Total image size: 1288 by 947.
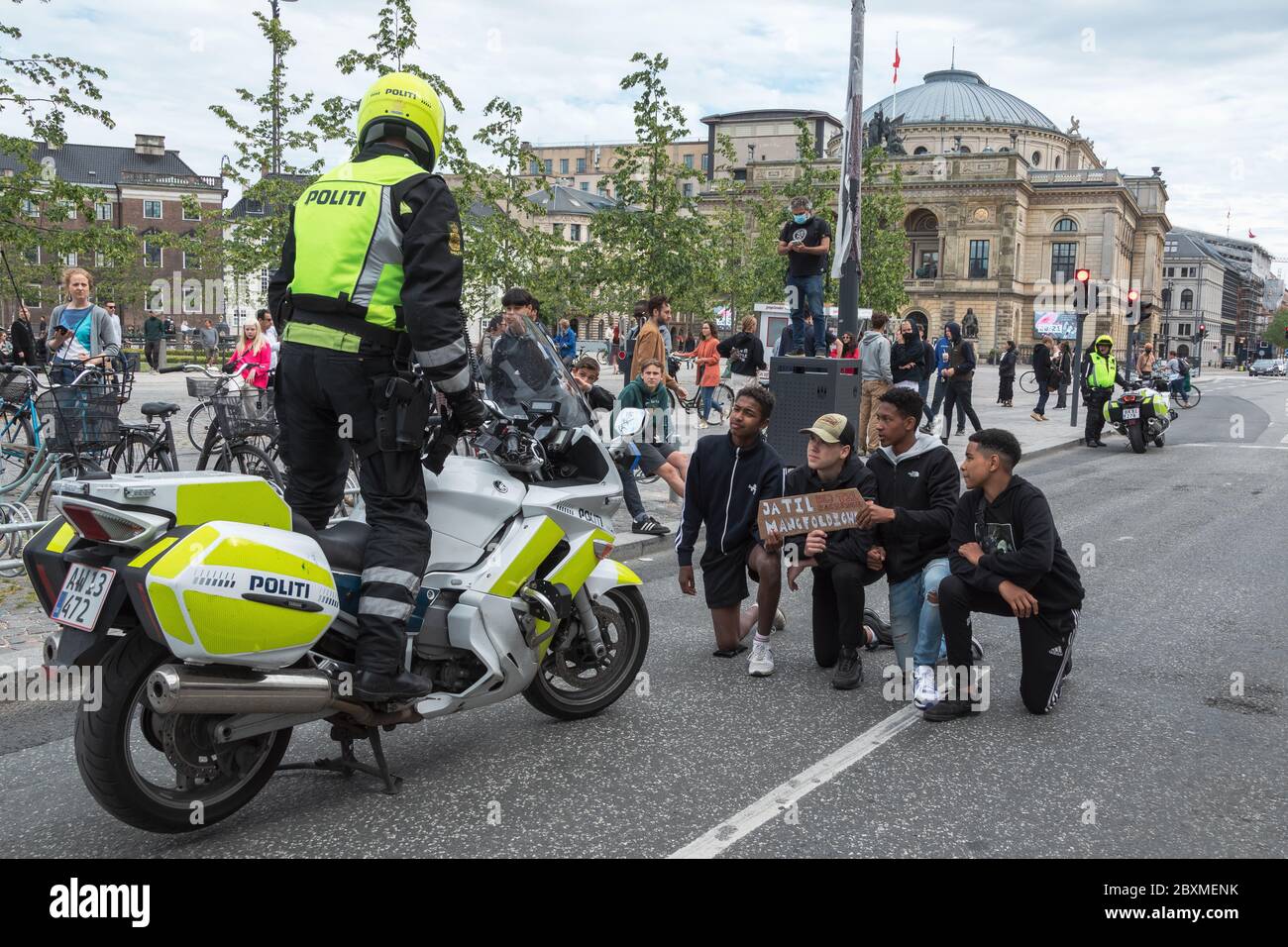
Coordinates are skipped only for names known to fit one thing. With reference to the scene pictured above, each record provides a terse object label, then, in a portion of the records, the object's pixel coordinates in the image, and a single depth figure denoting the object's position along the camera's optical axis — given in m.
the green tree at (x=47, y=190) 10.82
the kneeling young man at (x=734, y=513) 5.91
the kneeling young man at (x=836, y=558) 5.56
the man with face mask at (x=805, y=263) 12.91
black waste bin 11.09
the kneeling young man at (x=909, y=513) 5.52
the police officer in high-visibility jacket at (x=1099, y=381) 18.73
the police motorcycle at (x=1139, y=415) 18.17
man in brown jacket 10.88
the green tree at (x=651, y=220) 18.06
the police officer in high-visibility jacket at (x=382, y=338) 3.79
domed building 89.19
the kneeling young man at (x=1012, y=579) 5.01
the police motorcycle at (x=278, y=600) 3.32
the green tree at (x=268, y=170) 17.06
